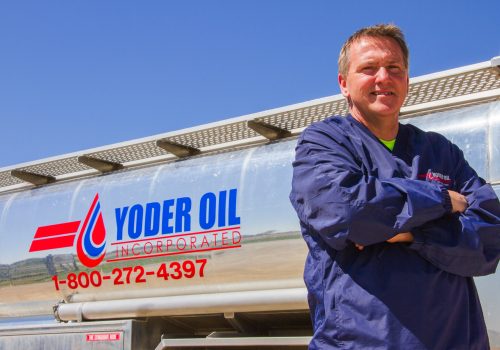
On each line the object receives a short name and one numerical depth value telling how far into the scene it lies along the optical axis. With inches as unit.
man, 88.0
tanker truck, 163.3
